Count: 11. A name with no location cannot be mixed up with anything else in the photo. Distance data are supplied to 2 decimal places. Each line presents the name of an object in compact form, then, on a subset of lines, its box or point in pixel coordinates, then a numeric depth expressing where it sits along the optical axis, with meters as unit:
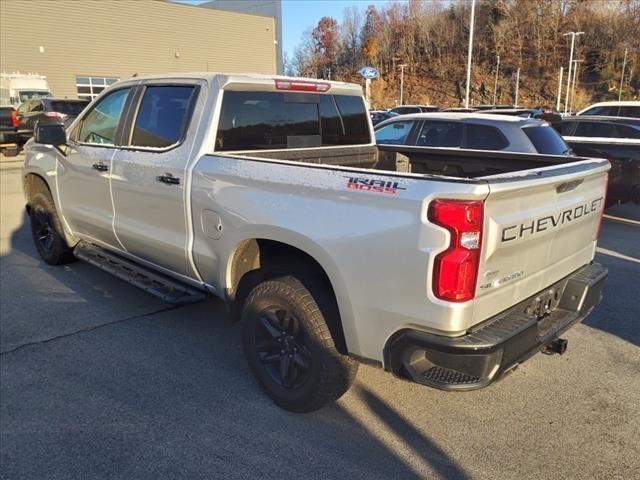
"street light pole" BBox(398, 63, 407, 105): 67.01
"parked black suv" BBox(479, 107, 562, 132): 9.92
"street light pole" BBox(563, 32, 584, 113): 53.62
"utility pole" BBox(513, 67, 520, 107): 58.07
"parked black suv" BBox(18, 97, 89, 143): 17.27
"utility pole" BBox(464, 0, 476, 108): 26.79
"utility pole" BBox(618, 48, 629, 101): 53.74
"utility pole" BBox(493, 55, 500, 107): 63.55
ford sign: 18.12
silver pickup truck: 2.34
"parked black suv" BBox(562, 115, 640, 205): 8.25
